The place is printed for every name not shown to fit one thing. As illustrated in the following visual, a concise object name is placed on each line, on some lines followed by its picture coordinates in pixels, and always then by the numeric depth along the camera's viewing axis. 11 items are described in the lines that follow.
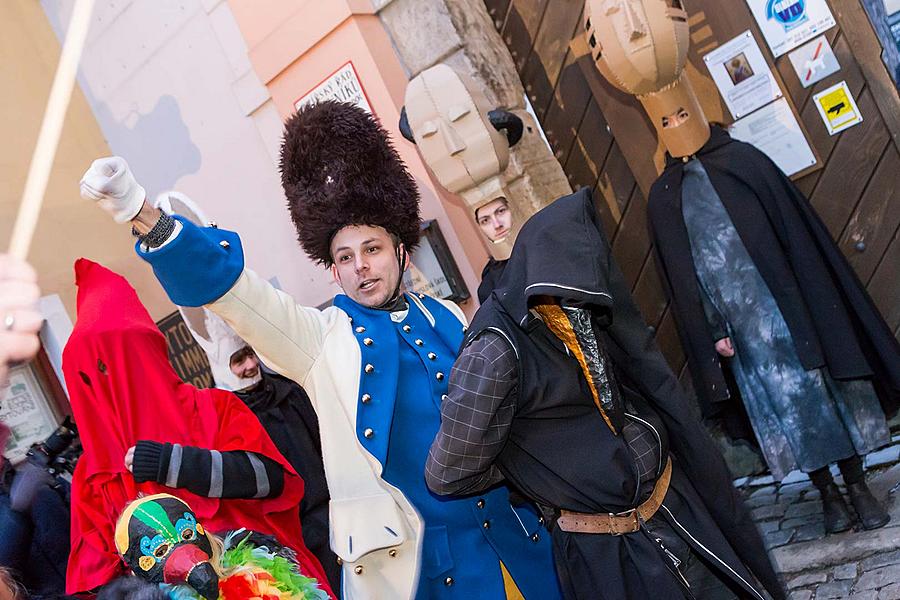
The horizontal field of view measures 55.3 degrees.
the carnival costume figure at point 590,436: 1.89
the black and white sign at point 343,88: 4.08
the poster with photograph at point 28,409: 5.27
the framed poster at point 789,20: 3.64
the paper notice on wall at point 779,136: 3.79
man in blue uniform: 2.07
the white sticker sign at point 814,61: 3.66
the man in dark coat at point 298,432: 3.04
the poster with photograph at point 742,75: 3.79
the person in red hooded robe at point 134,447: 2.36
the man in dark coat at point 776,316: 3.27
